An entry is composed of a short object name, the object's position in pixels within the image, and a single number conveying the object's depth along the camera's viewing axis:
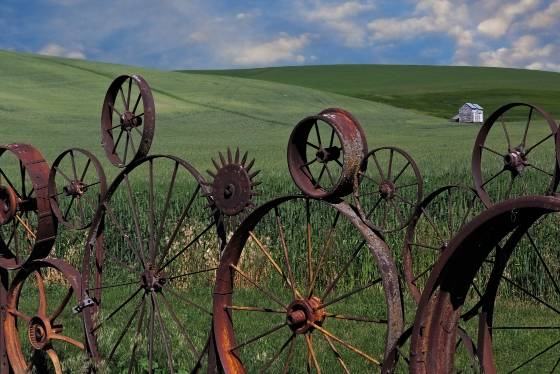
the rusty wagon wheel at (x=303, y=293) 2.96
